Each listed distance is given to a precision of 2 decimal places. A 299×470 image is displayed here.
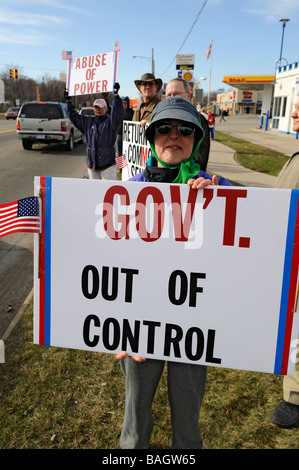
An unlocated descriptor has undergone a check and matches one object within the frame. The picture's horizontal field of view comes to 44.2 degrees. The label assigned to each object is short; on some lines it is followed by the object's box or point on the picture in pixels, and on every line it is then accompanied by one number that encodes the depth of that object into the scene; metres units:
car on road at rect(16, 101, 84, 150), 14.28
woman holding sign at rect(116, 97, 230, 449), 1.76
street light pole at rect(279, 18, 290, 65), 41.56
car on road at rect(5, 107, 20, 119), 43.03
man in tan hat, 4.83
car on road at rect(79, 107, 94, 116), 19.84
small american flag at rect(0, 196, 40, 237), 1.68
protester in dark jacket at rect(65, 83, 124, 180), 5.99
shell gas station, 47.28
